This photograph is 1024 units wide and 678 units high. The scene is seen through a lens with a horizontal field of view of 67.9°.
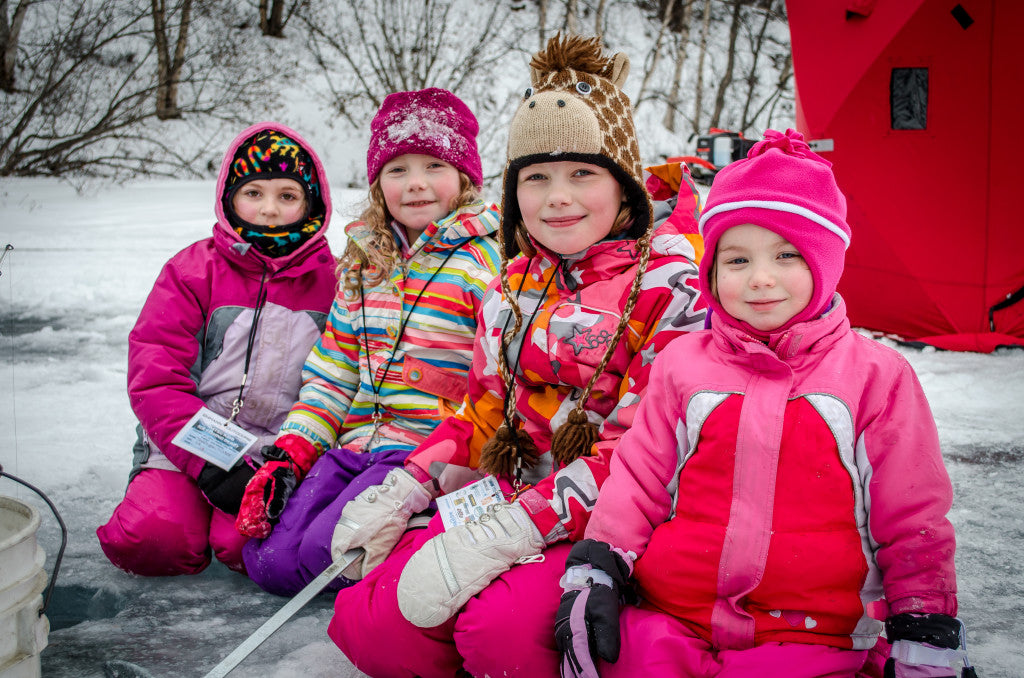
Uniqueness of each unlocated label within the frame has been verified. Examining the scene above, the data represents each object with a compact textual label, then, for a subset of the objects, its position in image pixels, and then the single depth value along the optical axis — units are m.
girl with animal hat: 1.56
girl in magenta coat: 2.22
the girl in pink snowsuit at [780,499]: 1.28
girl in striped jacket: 2.28
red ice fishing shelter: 3.91
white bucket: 1.33
